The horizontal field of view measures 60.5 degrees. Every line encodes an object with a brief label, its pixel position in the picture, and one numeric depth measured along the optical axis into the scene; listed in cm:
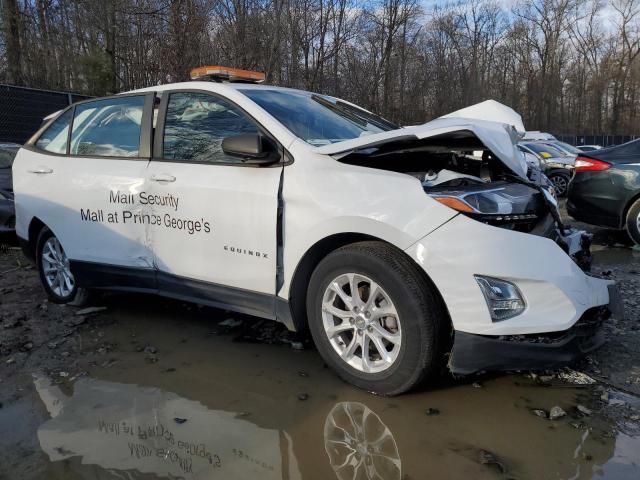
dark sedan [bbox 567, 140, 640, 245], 657
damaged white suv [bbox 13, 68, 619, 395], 272
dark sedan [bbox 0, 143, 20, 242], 677
